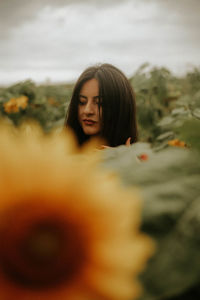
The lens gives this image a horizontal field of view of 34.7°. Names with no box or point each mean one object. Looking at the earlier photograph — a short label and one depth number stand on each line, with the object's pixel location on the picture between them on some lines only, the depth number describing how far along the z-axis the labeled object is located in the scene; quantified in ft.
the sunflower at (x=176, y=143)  4.19
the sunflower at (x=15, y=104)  10.45
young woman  5.47
